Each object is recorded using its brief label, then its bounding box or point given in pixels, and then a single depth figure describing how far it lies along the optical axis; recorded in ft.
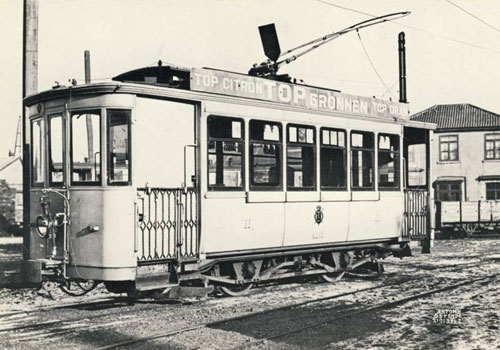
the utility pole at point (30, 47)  37.27
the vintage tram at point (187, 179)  27.84
